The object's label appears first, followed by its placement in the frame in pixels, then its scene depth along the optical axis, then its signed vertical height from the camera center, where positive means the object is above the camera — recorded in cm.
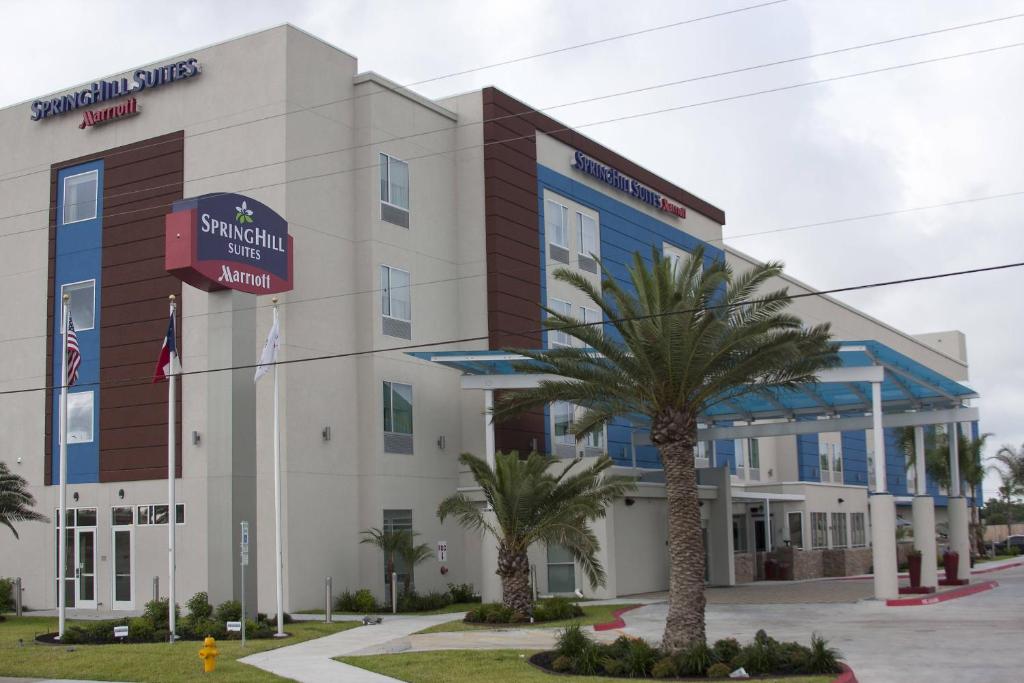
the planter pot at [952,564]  4159 -344
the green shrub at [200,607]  3022 -313
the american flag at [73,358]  2986 +297
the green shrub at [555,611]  2930 -337
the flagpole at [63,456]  2812 +60
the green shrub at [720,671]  1936 -319
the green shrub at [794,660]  1952 -308
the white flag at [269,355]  2956 +294
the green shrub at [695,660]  1964 -308
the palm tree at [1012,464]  8275 -26
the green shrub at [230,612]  2884 -312
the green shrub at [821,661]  1920 -305
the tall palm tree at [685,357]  2189 +200
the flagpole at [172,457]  2768 +51
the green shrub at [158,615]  2752 -303
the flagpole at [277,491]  2770 -34
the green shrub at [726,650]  2005 -300
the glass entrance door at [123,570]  3634 -265
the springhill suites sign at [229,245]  3200 +619
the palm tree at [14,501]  3562 -51
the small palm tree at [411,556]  3600 -241
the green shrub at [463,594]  3785 -372
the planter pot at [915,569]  3747 -325
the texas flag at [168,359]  2859 +282
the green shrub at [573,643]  2067 -291
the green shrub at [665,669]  1955 -318
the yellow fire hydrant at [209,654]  2095 -297
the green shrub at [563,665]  2028 -319
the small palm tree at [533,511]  2888 -96
